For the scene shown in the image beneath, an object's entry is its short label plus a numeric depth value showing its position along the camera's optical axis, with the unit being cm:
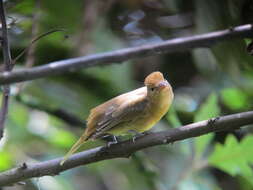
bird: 446
